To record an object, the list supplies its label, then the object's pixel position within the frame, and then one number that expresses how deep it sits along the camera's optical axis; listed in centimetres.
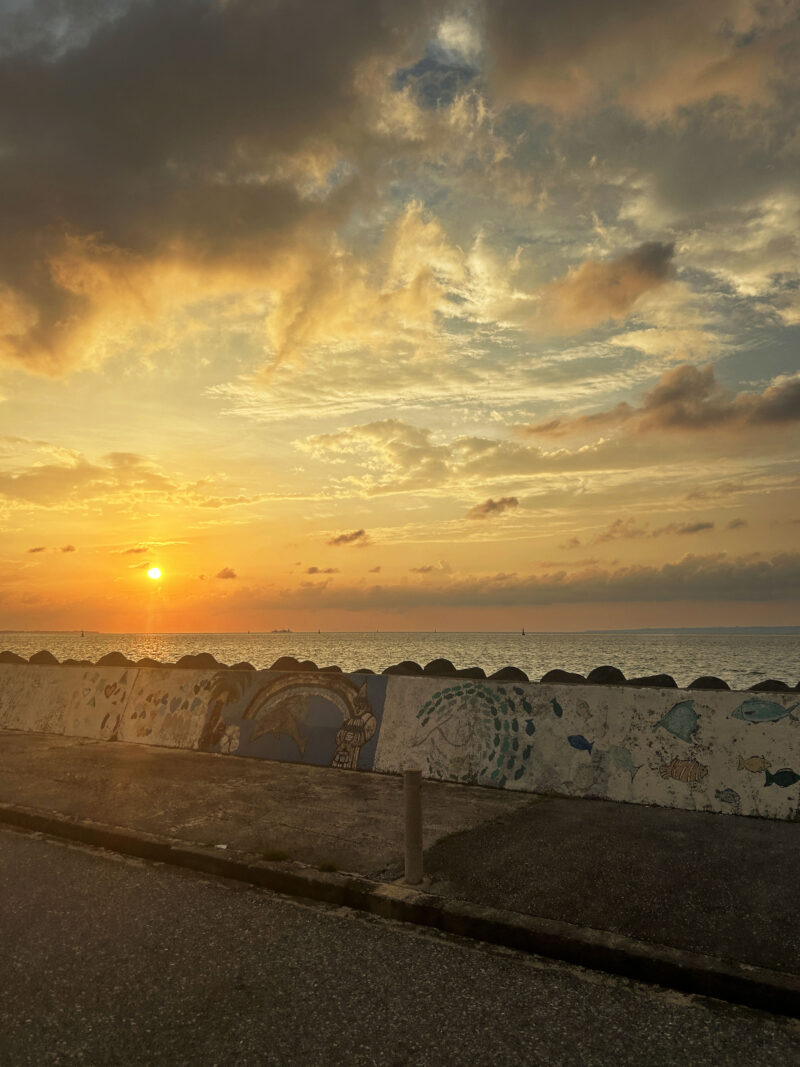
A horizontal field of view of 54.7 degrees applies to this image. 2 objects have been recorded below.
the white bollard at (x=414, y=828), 618
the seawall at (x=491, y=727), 845
